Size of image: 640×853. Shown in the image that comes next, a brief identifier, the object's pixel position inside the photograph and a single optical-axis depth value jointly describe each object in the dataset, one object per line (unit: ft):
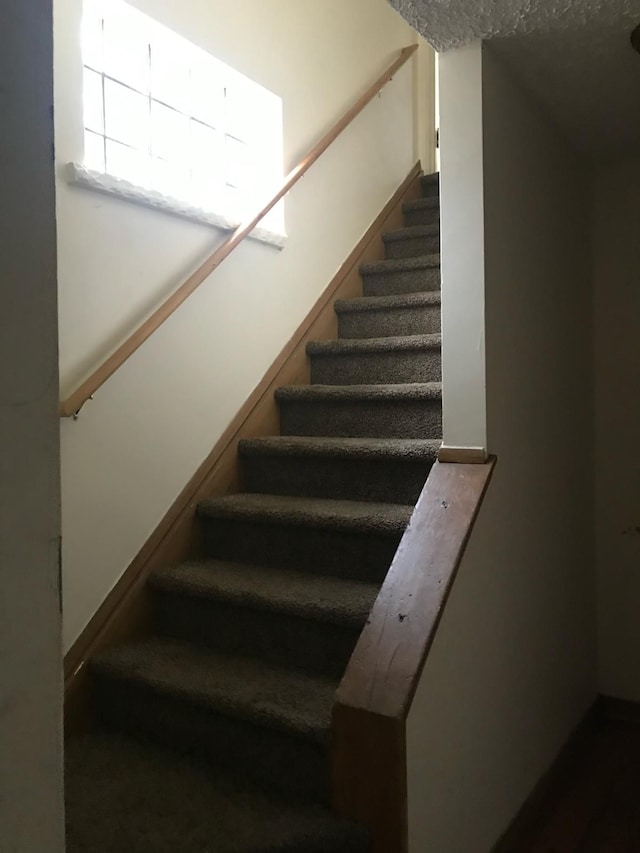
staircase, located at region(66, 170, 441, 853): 4.69
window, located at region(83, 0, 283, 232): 6.73
